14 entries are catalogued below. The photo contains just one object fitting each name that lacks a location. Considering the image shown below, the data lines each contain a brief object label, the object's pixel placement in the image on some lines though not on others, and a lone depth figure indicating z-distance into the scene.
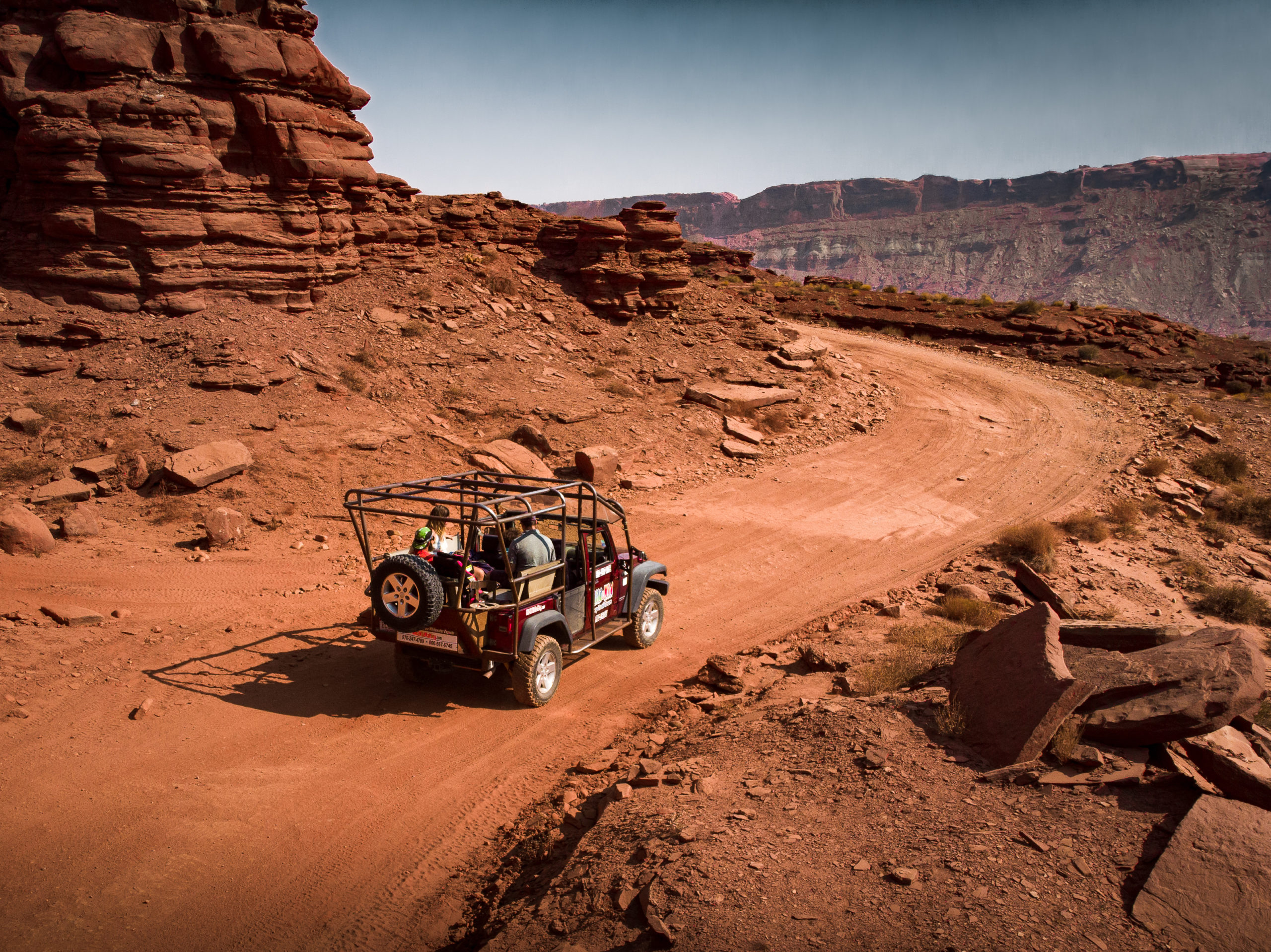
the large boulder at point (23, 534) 11.19
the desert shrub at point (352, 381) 17.34
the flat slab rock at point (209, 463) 13.31
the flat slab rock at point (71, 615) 9.52
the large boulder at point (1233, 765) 5.39
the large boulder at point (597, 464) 16.64
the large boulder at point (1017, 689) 6.00
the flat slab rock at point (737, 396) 20.94
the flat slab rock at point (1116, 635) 7.62
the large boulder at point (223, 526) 12.40
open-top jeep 7.52
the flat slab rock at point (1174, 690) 5.98
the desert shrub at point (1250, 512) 17.34
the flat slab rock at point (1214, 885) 4.17
